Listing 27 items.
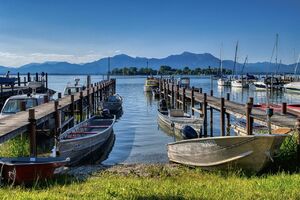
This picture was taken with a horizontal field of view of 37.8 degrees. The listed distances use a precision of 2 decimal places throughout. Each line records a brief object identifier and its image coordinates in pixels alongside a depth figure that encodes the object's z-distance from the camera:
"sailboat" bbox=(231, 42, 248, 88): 95.94
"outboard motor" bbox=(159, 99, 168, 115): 37.44
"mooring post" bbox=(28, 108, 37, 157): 16.84
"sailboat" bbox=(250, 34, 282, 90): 88.38
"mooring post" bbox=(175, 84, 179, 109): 47.54
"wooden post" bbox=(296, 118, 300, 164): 14.85
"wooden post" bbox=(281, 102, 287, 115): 20.59
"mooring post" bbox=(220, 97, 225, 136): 23.62
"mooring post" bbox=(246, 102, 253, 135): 18.12
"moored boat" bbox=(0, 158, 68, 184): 12.30
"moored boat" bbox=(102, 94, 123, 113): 47.03
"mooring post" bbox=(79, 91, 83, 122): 32.22
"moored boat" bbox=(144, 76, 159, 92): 86.69
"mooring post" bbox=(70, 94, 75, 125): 28.59
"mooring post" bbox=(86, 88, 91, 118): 38.56
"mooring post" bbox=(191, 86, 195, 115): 34.96
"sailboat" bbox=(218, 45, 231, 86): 110.04
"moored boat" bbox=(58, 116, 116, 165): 19.58
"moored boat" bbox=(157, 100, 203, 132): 28.62
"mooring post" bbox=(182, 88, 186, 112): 39.81
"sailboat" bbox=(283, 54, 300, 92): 76.89
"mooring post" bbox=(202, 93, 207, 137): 28.19
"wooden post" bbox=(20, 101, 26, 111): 23.62
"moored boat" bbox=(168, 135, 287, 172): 13.74
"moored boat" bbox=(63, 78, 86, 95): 47.62
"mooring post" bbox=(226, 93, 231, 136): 25.86
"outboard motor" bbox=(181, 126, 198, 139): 25.55
